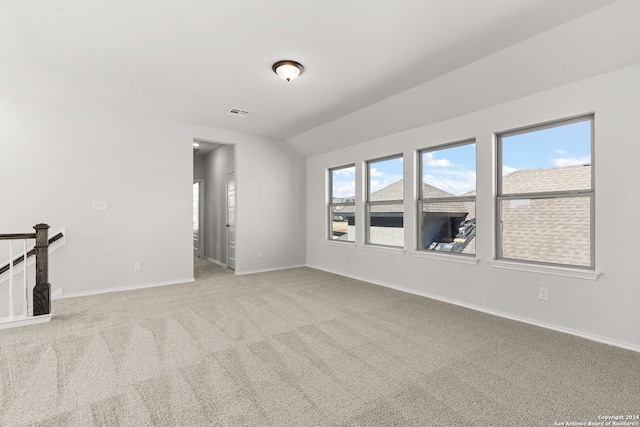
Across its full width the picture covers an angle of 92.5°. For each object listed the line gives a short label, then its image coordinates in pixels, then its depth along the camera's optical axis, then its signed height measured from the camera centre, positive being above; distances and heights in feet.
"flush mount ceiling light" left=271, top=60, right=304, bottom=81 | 9.87 +4.70
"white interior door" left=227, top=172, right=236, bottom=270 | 19.86 -0.55
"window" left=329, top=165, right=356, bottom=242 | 18.70 +0.52
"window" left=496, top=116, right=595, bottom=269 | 9.71 +0.59
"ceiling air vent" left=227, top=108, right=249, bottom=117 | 14.64 +4.88
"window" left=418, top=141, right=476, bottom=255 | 12.77 +0.55
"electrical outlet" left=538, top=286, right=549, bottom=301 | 10.03 -2.68
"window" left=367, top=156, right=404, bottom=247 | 15.79 +0.55
